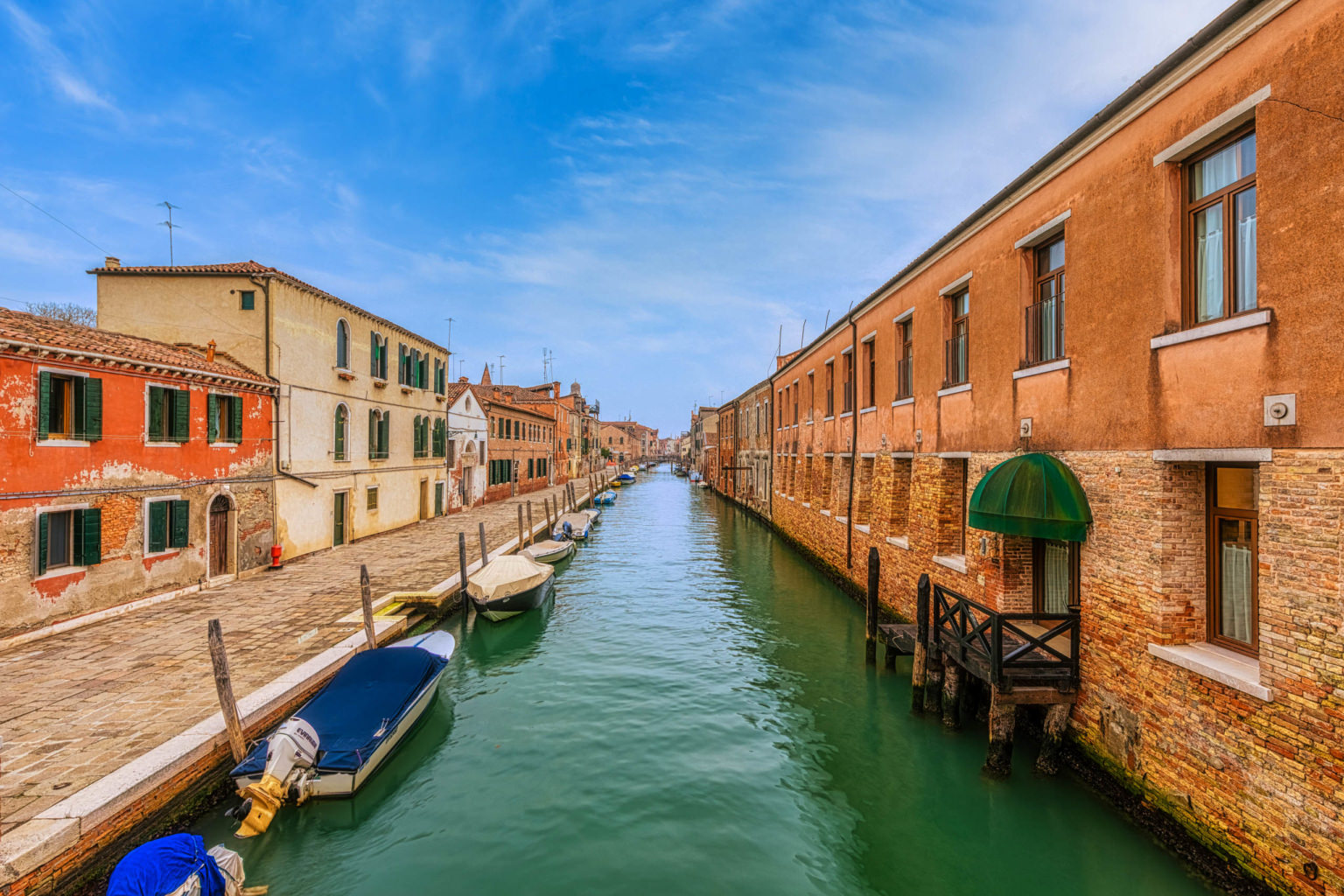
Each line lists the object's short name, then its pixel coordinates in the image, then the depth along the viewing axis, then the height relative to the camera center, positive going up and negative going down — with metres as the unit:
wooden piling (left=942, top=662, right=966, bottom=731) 8.14 -3.39
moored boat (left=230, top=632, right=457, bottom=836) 6.14 -3.38
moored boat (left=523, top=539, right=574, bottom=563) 19.36 -3.36
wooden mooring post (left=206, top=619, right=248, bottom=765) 6.52 -2.76
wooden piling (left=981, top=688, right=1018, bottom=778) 6.77 -3.30
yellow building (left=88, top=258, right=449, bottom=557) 15.12 +2.48
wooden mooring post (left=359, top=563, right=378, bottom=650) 10.01 -2.73
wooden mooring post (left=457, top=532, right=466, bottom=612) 14.50 -2.77
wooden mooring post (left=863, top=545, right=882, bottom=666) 10.83 -2.85
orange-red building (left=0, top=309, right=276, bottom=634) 9.49 -0.37
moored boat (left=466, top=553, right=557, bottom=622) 13.48 -3.17
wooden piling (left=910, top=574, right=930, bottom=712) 8.71 -3.06
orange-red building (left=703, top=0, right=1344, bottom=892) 4.33 +0.20
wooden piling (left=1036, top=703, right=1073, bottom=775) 6.62 -3.22
